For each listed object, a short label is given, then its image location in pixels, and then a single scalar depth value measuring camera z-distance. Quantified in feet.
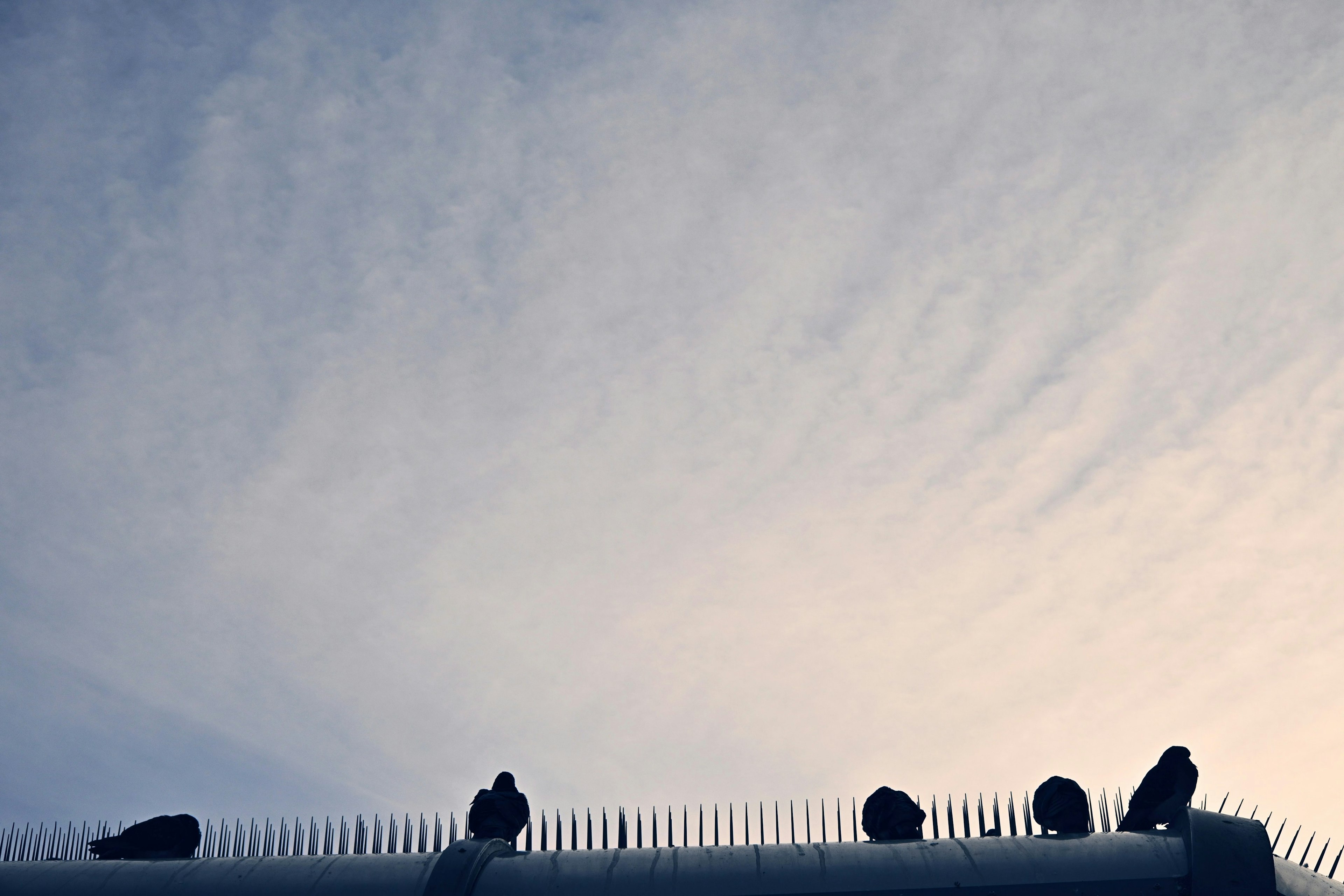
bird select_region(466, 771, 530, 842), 61.62
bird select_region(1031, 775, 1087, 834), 57.31
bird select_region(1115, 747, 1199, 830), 57.21
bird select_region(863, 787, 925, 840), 58.03
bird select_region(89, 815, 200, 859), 62.64
